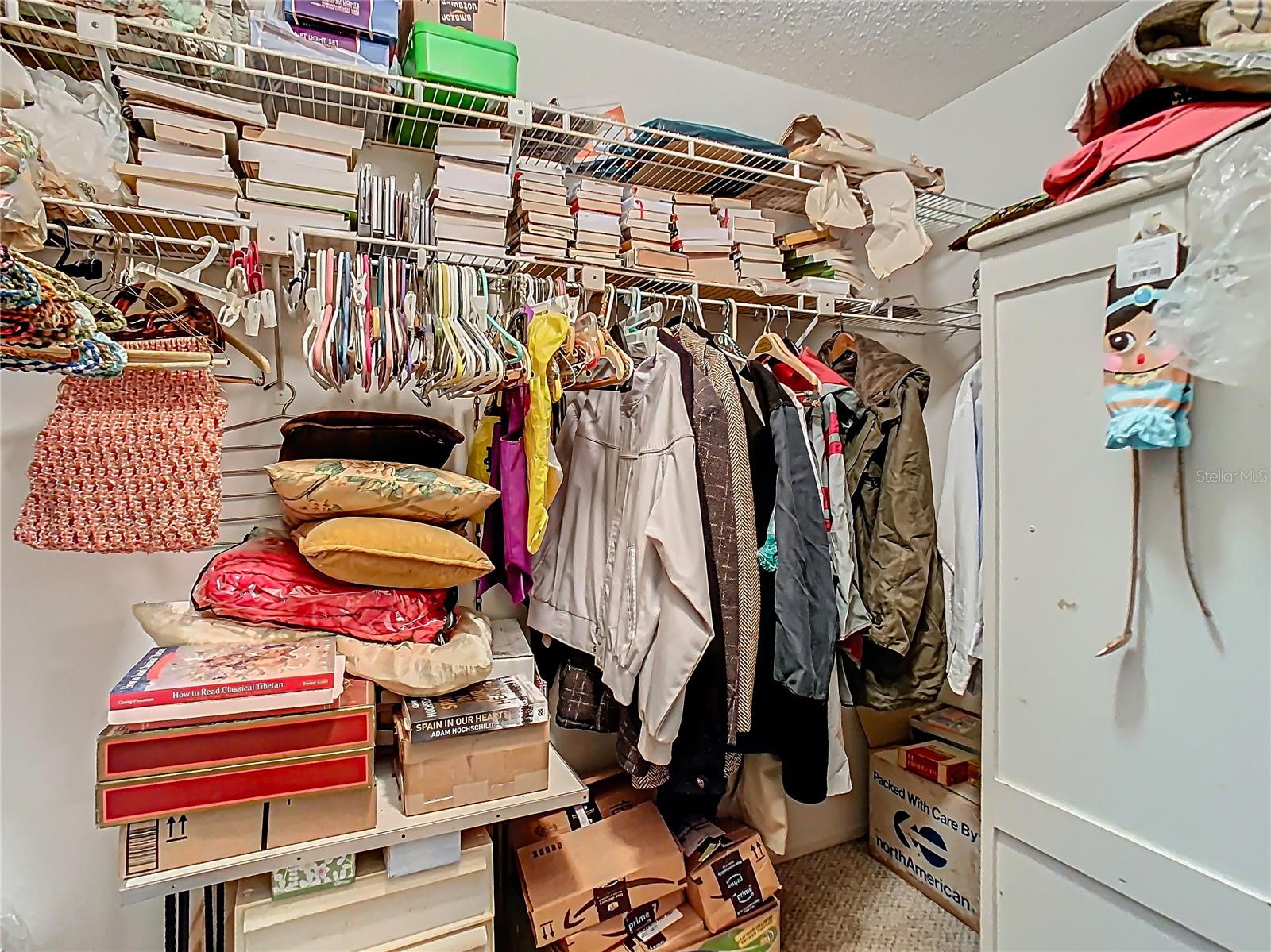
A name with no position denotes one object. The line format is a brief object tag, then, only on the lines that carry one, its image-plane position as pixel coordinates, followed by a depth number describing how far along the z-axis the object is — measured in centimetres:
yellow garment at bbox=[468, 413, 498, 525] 155
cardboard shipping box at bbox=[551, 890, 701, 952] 148
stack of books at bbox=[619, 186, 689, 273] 165
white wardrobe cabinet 84
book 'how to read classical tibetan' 95
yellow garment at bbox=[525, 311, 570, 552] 124
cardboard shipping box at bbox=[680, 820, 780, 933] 163
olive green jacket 174
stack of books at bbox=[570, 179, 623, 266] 158
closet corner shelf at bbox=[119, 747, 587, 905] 96
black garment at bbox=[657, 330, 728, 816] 138
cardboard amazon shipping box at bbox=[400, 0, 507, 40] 138
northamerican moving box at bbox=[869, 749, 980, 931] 185
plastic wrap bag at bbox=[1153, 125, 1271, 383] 80
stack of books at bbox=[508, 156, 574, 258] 152
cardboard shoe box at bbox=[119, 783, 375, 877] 96
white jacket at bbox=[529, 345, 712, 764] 134
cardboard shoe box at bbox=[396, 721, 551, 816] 112
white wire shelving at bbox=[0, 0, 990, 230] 118
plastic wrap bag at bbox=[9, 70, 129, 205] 114
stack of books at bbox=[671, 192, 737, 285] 172
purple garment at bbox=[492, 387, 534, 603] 140
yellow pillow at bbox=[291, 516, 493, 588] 119
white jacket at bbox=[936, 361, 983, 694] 161
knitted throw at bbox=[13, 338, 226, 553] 103
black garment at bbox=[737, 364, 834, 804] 149
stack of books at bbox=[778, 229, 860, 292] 186
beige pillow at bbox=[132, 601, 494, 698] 115
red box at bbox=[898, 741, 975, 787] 193
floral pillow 120
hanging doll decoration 86
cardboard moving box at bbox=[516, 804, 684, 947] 147
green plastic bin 132
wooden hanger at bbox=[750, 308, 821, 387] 170
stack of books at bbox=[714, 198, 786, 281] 178
